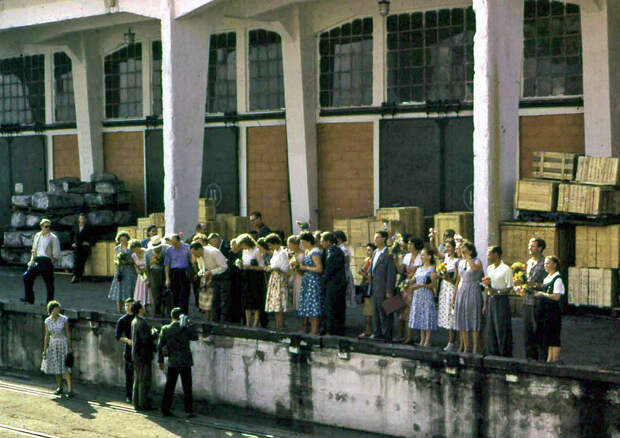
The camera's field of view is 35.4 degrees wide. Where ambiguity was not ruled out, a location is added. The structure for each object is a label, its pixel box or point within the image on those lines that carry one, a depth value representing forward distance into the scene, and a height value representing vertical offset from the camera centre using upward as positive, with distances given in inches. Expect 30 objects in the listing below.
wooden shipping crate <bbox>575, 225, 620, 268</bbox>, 732.7 -58.0
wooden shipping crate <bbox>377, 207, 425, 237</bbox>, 884.6 -40.9
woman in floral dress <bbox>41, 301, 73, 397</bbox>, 683.4 -118.5
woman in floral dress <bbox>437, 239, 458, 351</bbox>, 606.2 -75.6
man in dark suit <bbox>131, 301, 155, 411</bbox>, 636.7 -119.0
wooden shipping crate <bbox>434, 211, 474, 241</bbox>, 853.2 -45.2
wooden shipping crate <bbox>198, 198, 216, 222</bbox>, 1005.8 -36.1
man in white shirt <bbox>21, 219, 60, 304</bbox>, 796.0 -66.9
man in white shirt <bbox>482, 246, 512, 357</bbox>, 566.6 -79.7
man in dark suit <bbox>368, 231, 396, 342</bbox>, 628.7 -71.7
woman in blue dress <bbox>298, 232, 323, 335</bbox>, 644.1 -74.7
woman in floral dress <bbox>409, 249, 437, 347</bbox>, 607.8 -82.1
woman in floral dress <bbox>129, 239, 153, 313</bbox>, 732.0 -75.5
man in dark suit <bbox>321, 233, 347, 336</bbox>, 635.5 -72.8
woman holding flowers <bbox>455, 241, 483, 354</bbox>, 580.1 -76.0
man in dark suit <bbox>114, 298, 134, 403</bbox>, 647.8 -107.6
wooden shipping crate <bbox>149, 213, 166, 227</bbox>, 1021.2 -45.6
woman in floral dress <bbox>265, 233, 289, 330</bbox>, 663.1 -72.8
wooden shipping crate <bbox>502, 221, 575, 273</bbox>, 729.6 -50.3
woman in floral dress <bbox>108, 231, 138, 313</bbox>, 747.2 -80.9
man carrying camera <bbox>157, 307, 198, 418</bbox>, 609.6 -107.8
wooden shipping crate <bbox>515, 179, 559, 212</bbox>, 729.0 -18.4
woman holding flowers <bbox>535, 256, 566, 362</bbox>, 535.2 -78.6
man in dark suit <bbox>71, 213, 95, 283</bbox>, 986.1 -71.7
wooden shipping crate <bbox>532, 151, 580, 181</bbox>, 746.2 +4.1
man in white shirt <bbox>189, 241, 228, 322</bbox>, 682.8 -62.4
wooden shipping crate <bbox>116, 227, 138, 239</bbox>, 1019.3 -56.9
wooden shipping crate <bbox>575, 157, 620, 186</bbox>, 731.4 -0.8
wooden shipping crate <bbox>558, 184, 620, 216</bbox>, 724.7 -22.4
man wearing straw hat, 738.8 -73.5
